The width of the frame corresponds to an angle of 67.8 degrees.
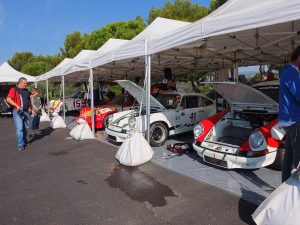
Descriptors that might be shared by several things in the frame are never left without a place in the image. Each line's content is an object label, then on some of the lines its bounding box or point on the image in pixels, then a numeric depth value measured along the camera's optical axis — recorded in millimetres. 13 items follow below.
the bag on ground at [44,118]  11448
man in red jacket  5674
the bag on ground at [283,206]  2023
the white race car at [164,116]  5628
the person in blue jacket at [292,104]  2381
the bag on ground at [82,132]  6855
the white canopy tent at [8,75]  16202
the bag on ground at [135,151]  4393
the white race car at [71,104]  12424
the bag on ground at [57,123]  9046
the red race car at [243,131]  3595
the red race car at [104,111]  7965
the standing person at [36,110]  7434
